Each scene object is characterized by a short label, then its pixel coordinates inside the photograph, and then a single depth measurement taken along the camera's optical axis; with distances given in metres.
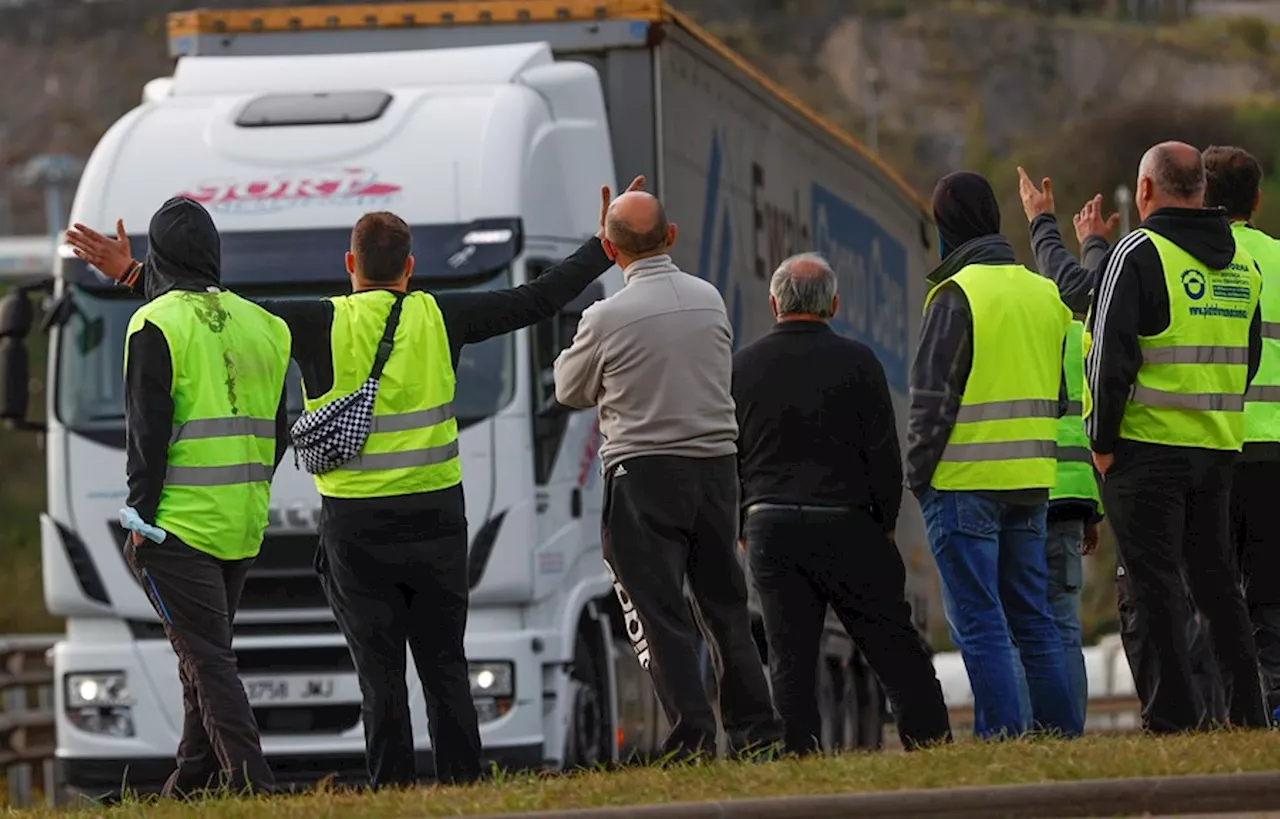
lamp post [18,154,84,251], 142.82
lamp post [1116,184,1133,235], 149.31
